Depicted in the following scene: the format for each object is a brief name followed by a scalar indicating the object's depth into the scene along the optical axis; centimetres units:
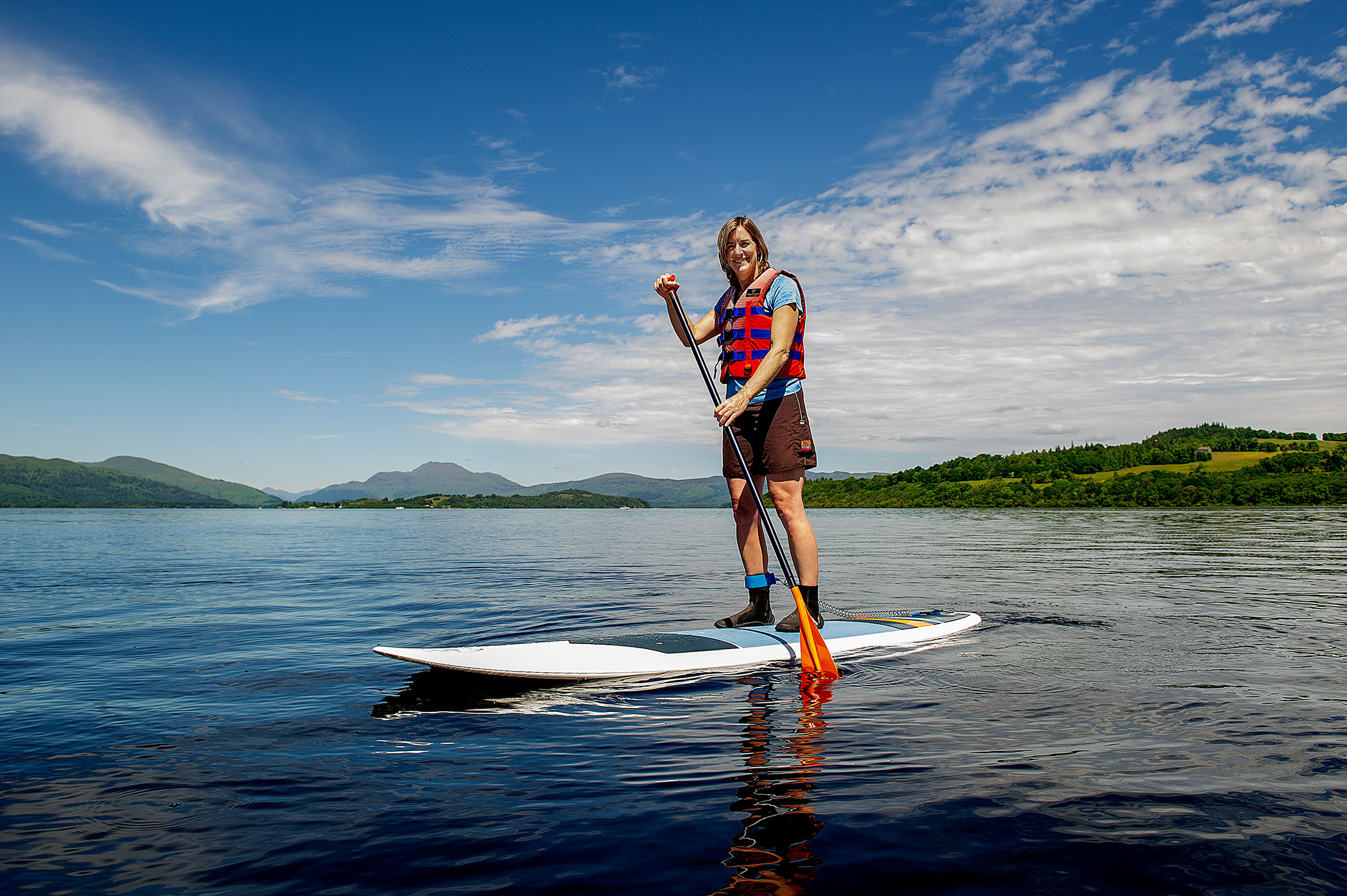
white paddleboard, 491
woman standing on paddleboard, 612
